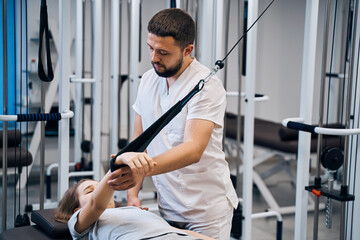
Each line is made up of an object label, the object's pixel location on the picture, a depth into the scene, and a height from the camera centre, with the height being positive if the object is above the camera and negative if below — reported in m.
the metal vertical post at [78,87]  3.64 -0.20
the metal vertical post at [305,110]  2.27 -0.20
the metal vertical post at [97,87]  3.28 -0.17
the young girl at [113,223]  1.55 -0.52
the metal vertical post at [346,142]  2.25 -0.34
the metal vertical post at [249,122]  2.49 -0.28
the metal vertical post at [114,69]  3.57 -0.04
